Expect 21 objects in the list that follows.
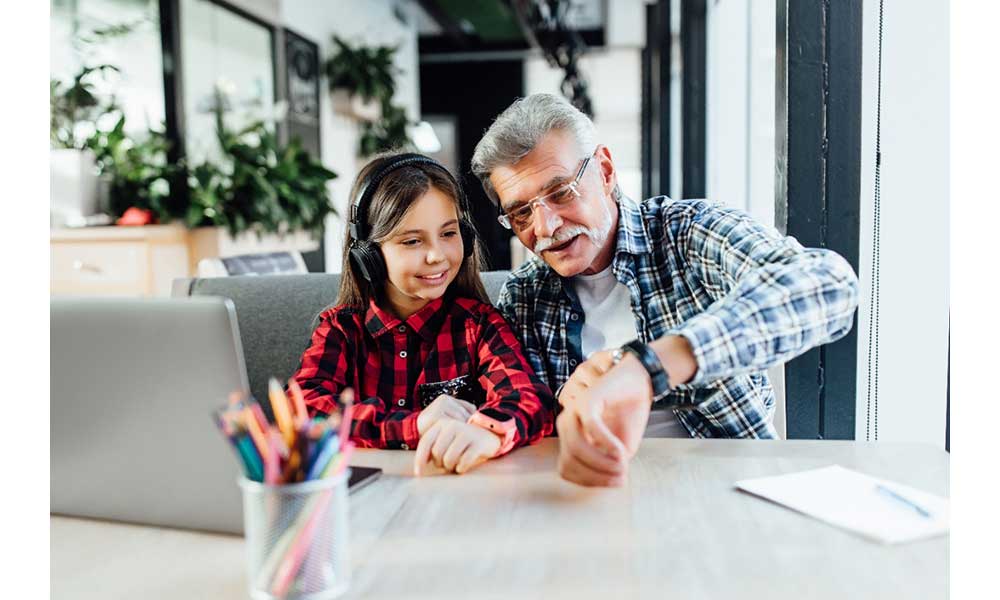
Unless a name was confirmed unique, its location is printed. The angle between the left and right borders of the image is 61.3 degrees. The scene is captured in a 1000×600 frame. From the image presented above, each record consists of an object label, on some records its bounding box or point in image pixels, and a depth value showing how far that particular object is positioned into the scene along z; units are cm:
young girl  142
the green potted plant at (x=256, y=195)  418
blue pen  88
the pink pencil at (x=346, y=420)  65
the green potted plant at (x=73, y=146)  393
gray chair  188
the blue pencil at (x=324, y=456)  67
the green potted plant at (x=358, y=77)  674
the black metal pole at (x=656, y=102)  603
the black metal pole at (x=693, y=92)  454
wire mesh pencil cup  67
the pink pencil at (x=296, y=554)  67
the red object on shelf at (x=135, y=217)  395
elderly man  114
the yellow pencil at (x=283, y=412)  68
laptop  76
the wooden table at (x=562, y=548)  74
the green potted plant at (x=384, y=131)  741
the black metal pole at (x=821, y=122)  161
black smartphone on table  102
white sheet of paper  84
